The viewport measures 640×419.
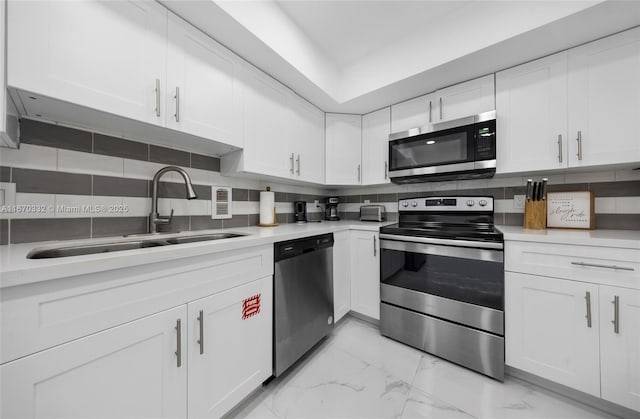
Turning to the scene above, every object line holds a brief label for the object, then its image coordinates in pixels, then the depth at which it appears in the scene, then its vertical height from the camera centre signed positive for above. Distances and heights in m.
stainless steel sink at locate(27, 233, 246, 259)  0.93 -0.17
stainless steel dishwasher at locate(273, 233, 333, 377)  1.35 -0.58
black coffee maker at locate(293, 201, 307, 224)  2.37 -0.01
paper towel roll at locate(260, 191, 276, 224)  1.95 +0.04
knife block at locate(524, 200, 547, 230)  1.58 -0.04
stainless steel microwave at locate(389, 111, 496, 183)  1.67 +0.49
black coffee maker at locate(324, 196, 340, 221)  2.64 +0.03
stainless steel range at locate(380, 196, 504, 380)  1.42 -0.54
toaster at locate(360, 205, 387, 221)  2.42 -0.03
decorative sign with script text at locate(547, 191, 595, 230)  1.51 -0.01
